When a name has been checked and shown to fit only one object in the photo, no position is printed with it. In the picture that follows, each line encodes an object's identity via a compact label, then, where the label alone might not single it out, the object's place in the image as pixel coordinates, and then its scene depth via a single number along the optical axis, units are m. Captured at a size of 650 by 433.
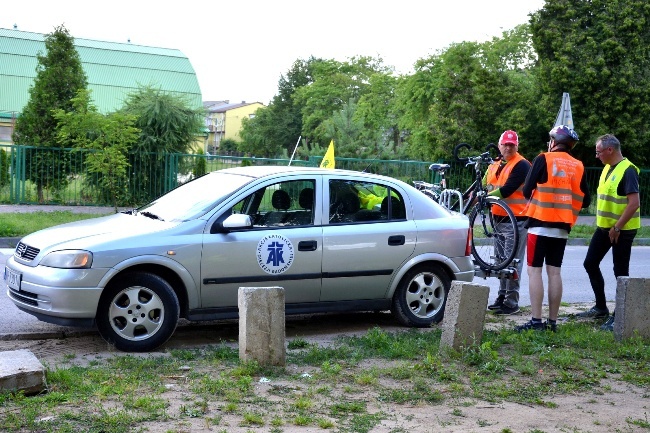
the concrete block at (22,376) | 5.55
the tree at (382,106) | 59.34
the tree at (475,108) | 30.00
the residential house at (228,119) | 118.38
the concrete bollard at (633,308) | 7.91
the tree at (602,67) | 28.09
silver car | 7.19
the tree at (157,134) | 22.78
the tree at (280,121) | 84.62
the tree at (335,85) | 70.12
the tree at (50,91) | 23.25
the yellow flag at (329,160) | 19.08
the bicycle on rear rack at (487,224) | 9.66
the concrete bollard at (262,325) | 6.61
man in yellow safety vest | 8.73
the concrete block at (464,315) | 7.15
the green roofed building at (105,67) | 50.09
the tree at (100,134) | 19.50
